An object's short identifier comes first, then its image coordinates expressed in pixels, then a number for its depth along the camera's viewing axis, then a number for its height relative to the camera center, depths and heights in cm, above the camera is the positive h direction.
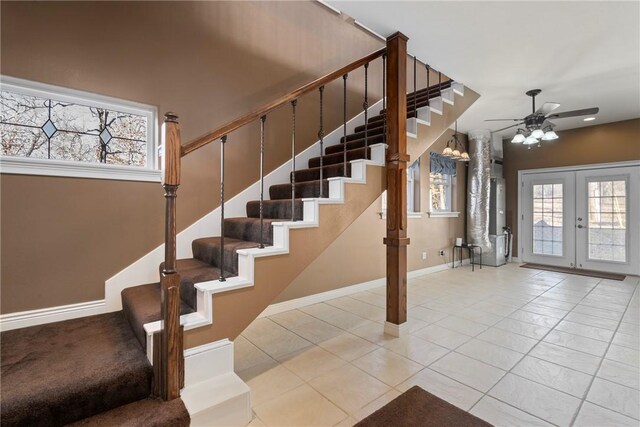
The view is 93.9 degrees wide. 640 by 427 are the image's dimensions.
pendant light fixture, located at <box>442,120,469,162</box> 457 +89
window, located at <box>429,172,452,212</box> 607 +41
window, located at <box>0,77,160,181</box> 222 +65
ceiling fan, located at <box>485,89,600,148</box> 399 +128
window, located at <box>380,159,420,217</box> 562 +42
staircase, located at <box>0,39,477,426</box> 148 -67
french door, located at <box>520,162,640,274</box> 566 -15
